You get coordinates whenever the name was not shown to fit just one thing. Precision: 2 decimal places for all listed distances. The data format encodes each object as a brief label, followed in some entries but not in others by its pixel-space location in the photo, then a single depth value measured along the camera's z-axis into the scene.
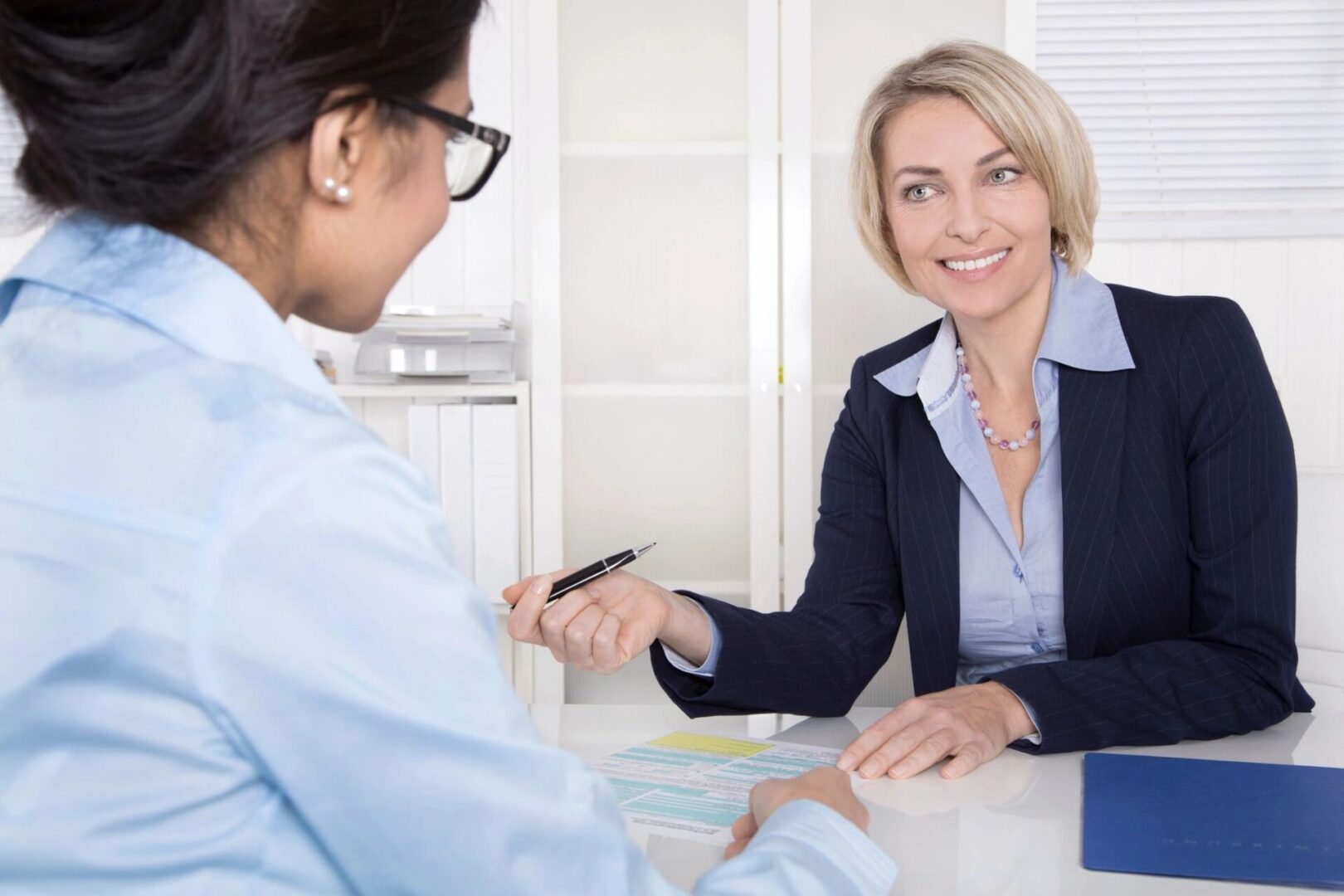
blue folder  0.91
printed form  1.04
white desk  0.91
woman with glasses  0.52
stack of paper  2.60
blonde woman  1.31
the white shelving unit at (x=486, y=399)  2.63
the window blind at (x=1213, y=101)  2.70
